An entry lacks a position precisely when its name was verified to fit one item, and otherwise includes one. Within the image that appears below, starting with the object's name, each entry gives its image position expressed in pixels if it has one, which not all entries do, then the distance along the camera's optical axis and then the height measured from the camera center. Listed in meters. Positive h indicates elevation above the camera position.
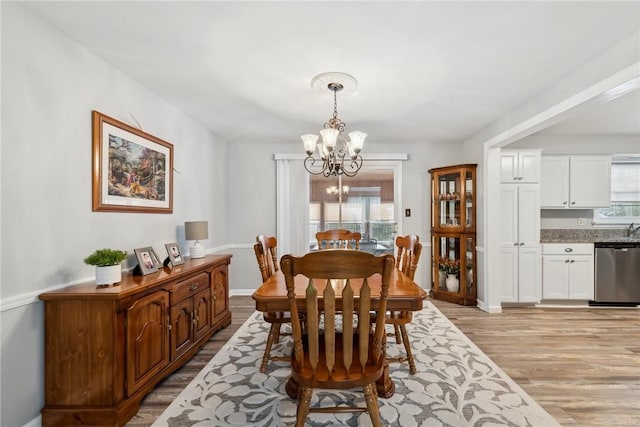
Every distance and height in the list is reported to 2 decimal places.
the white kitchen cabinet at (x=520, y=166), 3.86 +0.63
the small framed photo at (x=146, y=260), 2.21 -0.37
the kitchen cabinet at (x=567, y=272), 3.91 -0.79
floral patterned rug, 1.78 -1.26
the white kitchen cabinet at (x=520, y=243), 3.86 -0.39
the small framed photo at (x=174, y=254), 2.65 -0.39
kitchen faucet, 4.23 -0.26
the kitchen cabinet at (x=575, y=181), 4.13 +0.46
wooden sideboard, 1.68 -0.83
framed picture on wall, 2.13 +0.38
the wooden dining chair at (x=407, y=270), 2.19 -0.48
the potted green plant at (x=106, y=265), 1.81 -0.32
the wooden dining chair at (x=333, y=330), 1.29 -0.56
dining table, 1.70 -0.50
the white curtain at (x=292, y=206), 4.57 +0.12
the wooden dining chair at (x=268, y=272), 2.27 -0.51
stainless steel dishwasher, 3.86 -0.78
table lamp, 3.05 -0.22
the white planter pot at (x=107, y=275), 1.82 -0.39
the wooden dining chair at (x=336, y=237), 3.27 -0.27
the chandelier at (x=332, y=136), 2.42 +0.66
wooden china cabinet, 4.12 -0.30
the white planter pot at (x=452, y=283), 4.19 -1.01
